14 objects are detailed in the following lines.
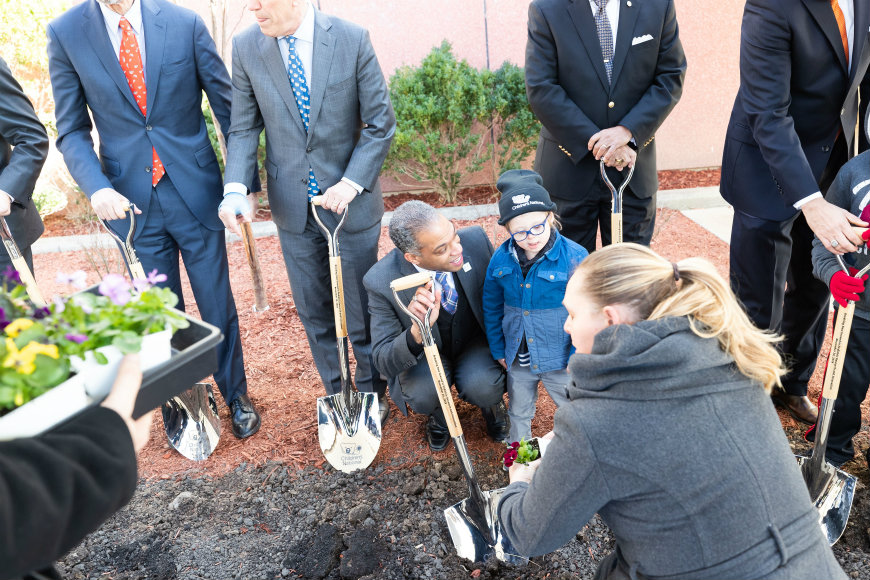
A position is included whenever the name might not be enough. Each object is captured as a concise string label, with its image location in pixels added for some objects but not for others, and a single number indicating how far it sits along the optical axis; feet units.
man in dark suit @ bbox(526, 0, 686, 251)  10.68
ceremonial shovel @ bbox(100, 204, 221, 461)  10.82
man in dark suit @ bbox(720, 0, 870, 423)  8.86
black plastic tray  4.77
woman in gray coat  4.58
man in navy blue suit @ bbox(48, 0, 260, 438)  9.78
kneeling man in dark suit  8.79
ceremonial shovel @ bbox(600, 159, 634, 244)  9.74
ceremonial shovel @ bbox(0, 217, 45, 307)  9.40
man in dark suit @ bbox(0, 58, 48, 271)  9.78
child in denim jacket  8.68
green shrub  19.52
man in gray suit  9.86
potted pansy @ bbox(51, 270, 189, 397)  4.49
